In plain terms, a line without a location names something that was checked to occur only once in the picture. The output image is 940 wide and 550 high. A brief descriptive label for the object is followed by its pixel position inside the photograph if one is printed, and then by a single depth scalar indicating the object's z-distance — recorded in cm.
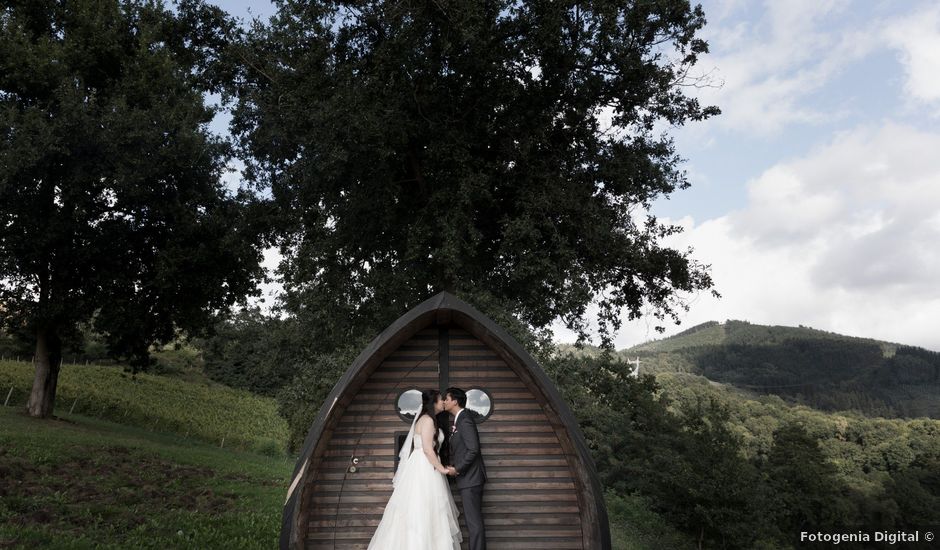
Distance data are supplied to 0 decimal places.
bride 638
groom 657
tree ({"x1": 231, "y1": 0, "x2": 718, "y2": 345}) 1520
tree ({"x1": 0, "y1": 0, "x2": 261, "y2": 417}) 1739
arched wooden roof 638
